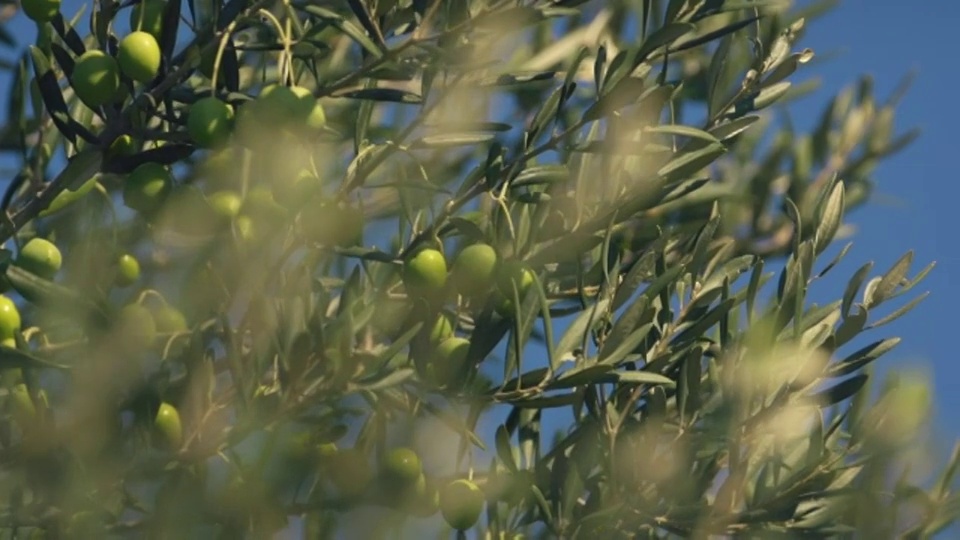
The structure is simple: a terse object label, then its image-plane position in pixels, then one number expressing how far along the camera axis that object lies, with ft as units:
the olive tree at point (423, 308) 14.61
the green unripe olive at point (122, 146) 14.86
